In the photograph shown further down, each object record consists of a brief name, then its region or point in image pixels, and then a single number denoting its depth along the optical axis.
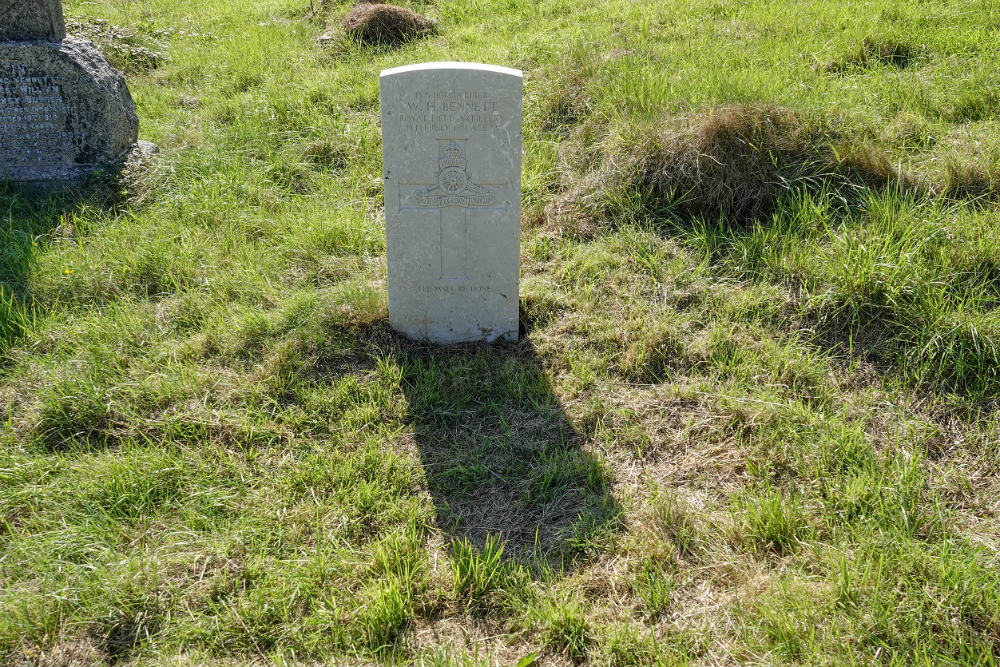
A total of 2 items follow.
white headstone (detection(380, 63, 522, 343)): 3.21
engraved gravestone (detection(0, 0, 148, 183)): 4.93
